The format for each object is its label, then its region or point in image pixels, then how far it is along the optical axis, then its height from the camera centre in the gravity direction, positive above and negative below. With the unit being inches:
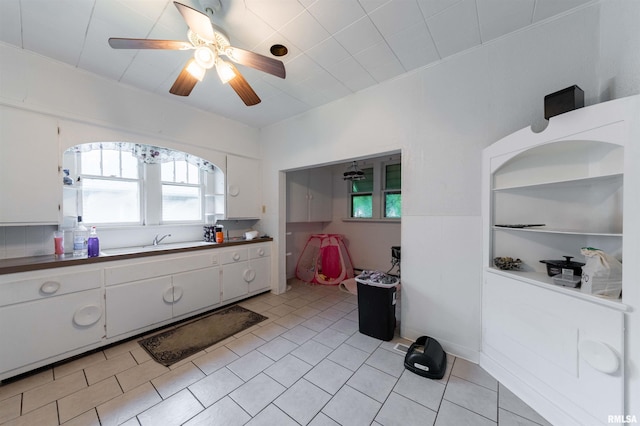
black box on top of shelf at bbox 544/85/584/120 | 54.3 +26.3
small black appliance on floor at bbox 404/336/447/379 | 71.1 -49.5
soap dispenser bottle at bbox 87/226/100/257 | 86.1 -13.5
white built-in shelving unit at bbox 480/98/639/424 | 47.1 -13.9
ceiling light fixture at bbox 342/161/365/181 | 164.1 +25.3
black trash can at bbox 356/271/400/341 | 93.1 -40.7
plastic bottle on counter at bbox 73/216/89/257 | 90.4 -11.3
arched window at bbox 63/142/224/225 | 99.7 +14.2
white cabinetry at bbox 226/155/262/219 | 137.7 +14.1
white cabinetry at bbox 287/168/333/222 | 169.2 +11.3
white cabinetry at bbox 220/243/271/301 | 124.0 -35.2
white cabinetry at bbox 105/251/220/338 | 87.4 -34.5
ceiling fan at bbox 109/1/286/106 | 55.2 +43.0
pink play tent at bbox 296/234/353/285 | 173.5 -41.6
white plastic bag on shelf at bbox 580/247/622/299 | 49.0 -14.9
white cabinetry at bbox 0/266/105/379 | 67.6 -33.8
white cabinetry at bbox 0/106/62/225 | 74.2 +15.0
